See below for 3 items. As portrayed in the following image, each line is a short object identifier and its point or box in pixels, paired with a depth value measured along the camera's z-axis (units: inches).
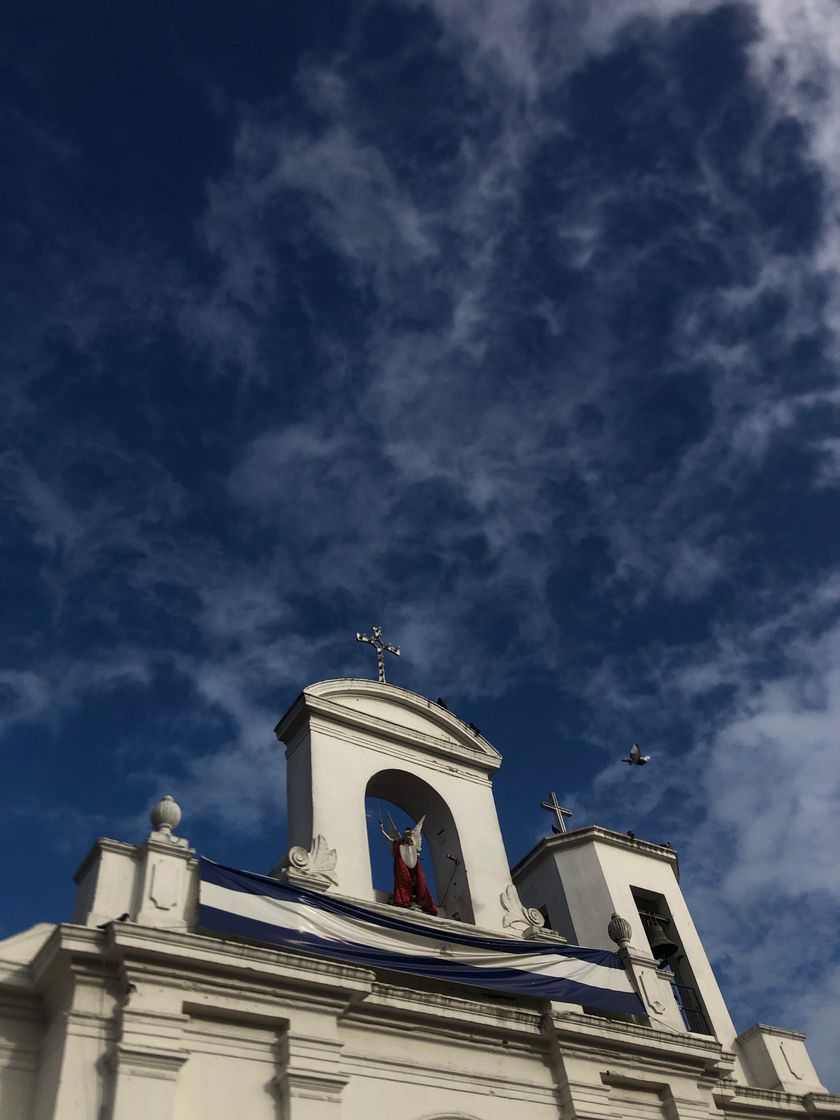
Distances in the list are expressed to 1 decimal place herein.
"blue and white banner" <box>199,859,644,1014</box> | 440.8
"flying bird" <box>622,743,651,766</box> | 746.2
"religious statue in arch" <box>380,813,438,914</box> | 550.9
